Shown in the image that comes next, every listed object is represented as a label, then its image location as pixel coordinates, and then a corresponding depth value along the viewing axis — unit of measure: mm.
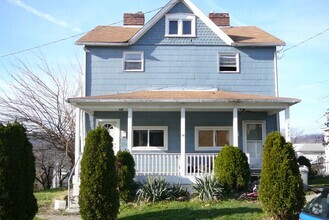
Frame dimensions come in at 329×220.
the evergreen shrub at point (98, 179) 9984
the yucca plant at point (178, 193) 13547
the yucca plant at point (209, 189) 13180
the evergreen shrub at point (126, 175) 13289
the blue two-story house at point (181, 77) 17875
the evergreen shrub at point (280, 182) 10039
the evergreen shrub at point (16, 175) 8758
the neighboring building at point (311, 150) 51906
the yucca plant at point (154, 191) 13180
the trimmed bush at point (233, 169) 13797
